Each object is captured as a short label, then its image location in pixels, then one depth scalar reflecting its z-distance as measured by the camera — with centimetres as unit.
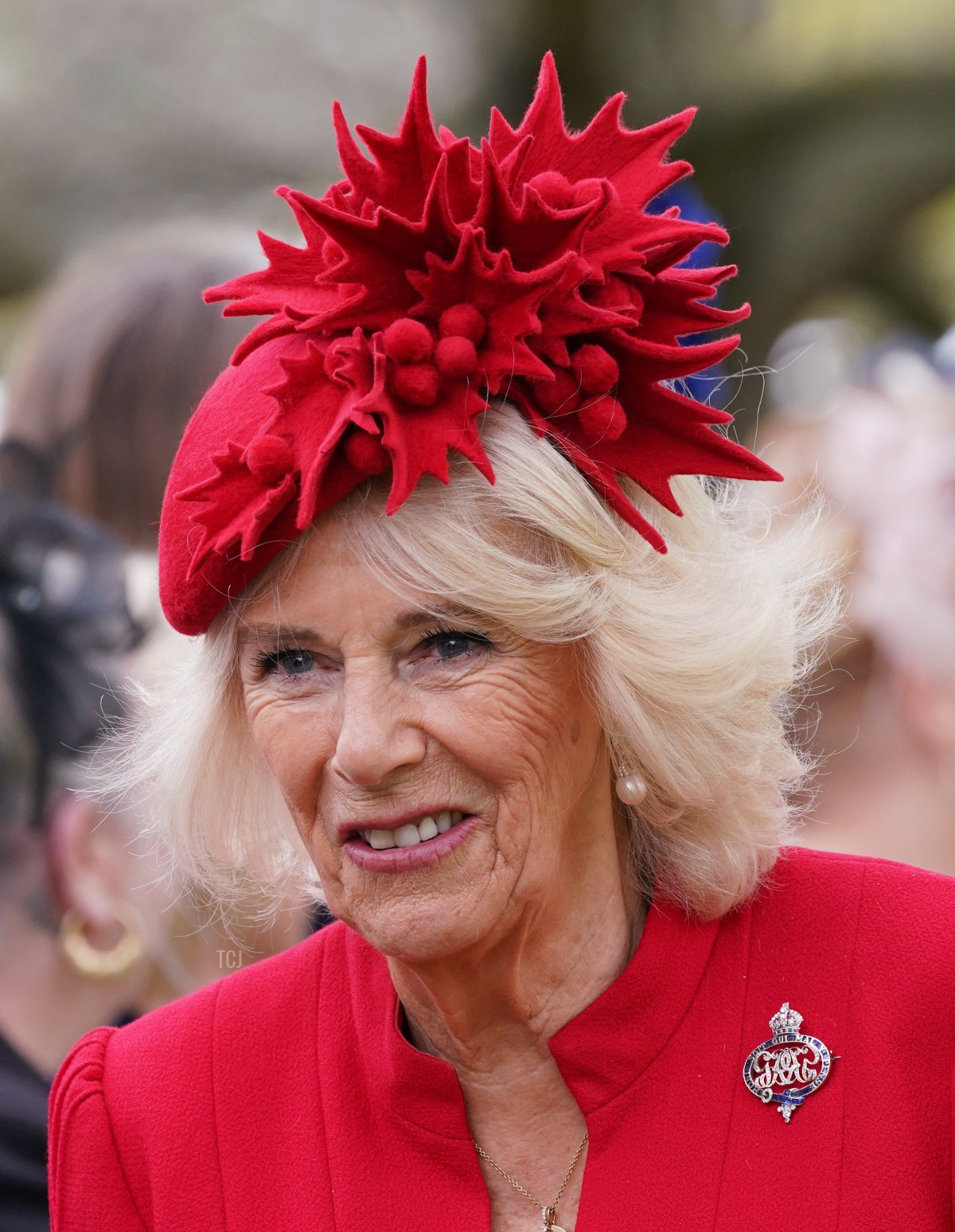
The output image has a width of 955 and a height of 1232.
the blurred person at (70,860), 710
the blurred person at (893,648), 960
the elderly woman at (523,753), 429
